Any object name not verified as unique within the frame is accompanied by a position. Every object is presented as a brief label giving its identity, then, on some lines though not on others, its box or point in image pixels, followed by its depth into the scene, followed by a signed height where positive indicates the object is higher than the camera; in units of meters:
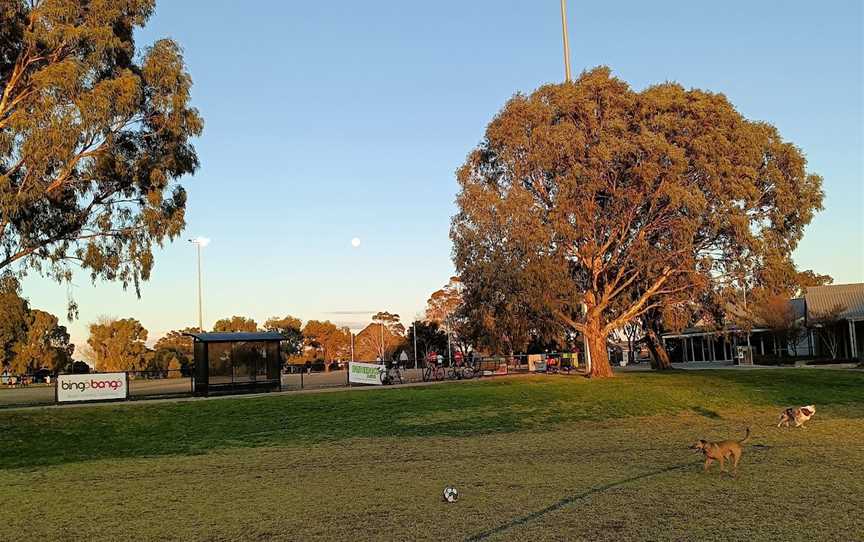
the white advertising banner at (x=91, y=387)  25.34 -0.96
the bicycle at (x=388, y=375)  33.03 -1.30
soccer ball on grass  8.92 -1.84
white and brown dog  15.84 -1.89
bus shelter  28.34 -0.37
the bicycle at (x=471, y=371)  36.66 -1.42
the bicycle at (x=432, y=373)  36.09 -1.41
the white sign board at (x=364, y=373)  32.51 -1.12
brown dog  10.23 -1.66
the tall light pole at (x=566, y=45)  33.94 +13.84
